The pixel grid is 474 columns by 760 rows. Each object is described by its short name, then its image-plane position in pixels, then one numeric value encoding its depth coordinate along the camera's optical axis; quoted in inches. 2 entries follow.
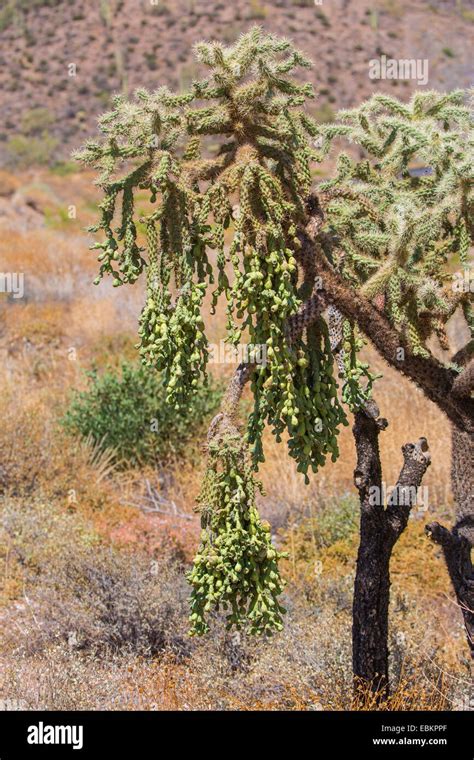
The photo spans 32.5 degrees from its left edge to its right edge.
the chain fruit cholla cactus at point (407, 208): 115.0
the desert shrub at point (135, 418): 272.8
